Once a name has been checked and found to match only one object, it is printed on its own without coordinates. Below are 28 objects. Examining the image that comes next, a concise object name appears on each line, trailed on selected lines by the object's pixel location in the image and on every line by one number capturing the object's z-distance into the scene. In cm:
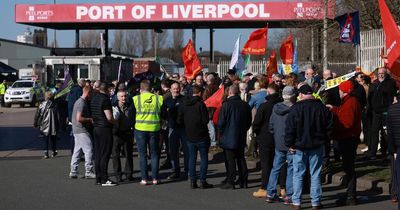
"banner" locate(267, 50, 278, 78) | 1994
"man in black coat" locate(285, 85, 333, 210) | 1022
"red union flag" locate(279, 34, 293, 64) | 2131
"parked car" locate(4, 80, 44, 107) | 4583
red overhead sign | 4053
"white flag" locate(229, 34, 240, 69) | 2172
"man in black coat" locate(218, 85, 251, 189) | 1234
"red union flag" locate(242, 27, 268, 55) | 2097
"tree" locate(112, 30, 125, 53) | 11231
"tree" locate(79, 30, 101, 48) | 11482
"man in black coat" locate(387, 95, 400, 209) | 884
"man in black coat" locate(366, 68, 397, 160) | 1434
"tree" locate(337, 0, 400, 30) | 2652
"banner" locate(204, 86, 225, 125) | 1473
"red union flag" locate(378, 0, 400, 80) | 962
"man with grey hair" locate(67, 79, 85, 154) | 1743
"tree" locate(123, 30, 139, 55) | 11119
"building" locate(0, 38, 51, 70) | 8919
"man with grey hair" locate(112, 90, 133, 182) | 1366
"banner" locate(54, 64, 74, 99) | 1952
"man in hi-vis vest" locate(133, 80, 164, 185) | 1319
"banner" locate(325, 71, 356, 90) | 1239
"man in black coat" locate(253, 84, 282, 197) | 1162
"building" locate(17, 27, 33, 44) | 12925
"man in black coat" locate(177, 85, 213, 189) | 1283
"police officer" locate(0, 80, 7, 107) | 4809
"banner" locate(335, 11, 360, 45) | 1800
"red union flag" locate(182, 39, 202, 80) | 2250
